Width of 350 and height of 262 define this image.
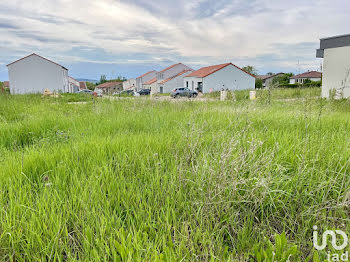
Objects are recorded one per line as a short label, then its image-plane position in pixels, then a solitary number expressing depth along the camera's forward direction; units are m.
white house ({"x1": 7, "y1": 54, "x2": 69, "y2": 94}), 46.19
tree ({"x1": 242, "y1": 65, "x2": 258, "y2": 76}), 80.39
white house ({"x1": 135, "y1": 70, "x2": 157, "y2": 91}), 86.19
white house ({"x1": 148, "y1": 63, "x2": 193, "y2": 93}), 60.97
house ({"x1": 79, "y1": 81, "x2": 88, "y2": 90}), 98.16
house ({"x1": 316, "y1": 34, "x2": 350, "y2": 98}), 13.62
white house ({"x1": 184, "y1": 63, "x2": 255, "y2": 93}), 45.62
